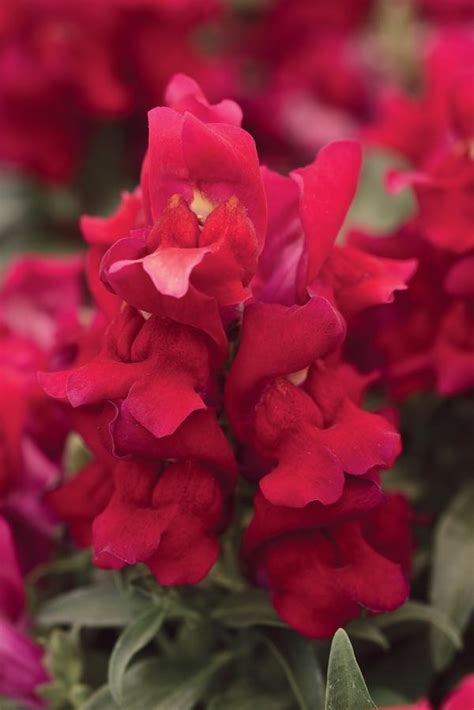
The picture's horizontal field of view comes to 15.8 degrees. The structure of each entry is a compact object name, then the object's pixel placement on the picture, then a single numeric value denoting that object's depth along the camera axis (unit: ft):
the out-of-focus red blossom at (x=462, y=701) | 0.77
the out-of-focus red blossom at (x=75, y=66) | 1.36
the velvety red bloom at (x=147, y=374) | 0.79
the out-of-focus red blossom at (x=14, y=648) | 0.92
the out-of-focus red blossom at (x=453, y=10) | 1.77
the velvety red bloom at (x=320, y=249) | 0.84
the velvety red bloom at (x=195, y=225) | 0.78
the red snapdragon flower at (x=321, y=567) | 0.83
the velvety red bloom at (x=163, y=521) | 0.81
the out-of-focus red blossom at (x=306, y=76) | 1.56
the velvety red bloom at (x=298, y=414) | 0.80
